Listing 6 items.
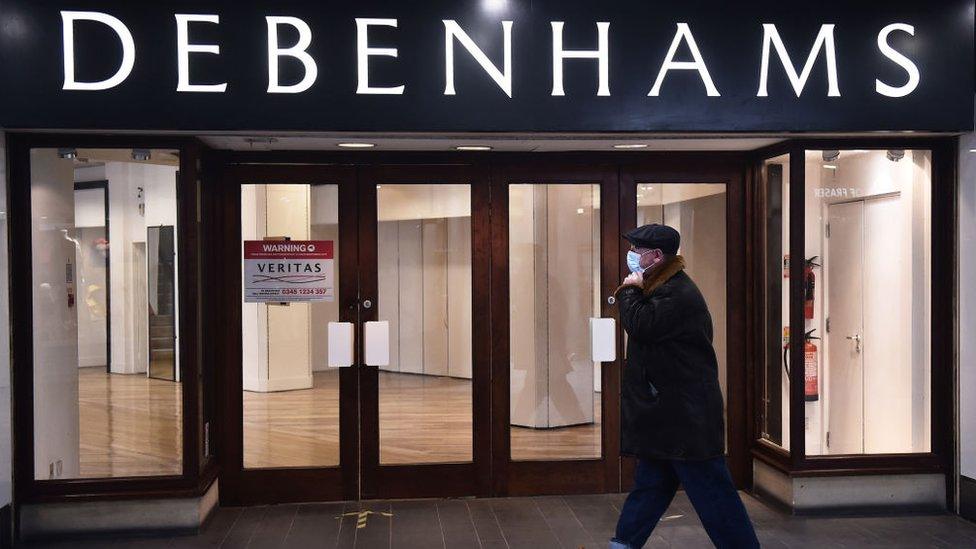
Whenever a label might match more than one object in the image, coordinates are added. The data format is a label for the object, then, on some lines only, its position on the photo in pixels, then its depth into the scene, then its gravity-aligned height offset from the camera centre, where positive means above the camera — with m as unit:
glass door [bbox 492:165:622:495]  6.27 -0.45
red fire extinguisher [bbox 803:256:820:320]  6.31 -0.18
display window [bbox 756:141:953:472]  5.93 -0.31
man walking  4.37 -0.68
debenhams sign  5.14 +1.13
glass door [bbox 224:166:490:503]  6.12 -0.47
